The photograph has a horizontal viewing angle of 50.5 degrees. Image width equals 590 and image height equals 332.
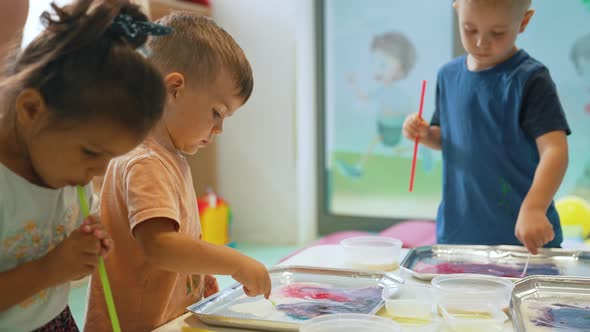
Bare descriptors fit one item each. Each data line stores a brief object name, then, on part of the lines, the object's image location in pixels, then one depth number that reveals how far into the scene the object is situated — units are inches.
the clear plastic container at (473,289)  32.6
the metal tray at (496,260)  42.8
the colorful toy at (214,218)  126.3
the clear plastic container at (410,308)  32.7
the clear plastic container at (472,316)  30.3
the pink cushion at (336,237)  120.3
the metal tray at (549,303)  31.2
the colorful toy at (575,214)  112.2
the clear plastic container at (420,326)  30.8
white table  31.6
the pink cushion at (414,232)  108.0
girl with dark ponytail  25.6
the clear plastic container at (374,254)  44.1
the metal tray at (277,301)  31.1
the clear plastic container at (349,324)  28.4
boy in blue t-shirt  48.8
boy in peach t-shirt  33.2
